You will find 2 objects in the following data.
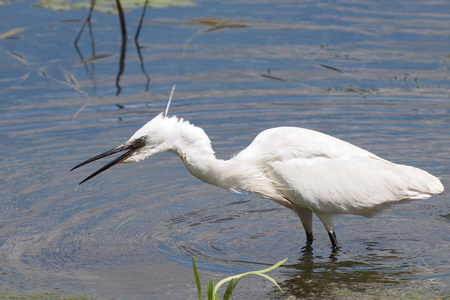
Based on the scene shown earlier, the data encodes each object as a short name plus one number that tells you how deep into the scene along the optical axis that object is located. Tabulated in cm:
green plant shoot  891
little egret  1245
